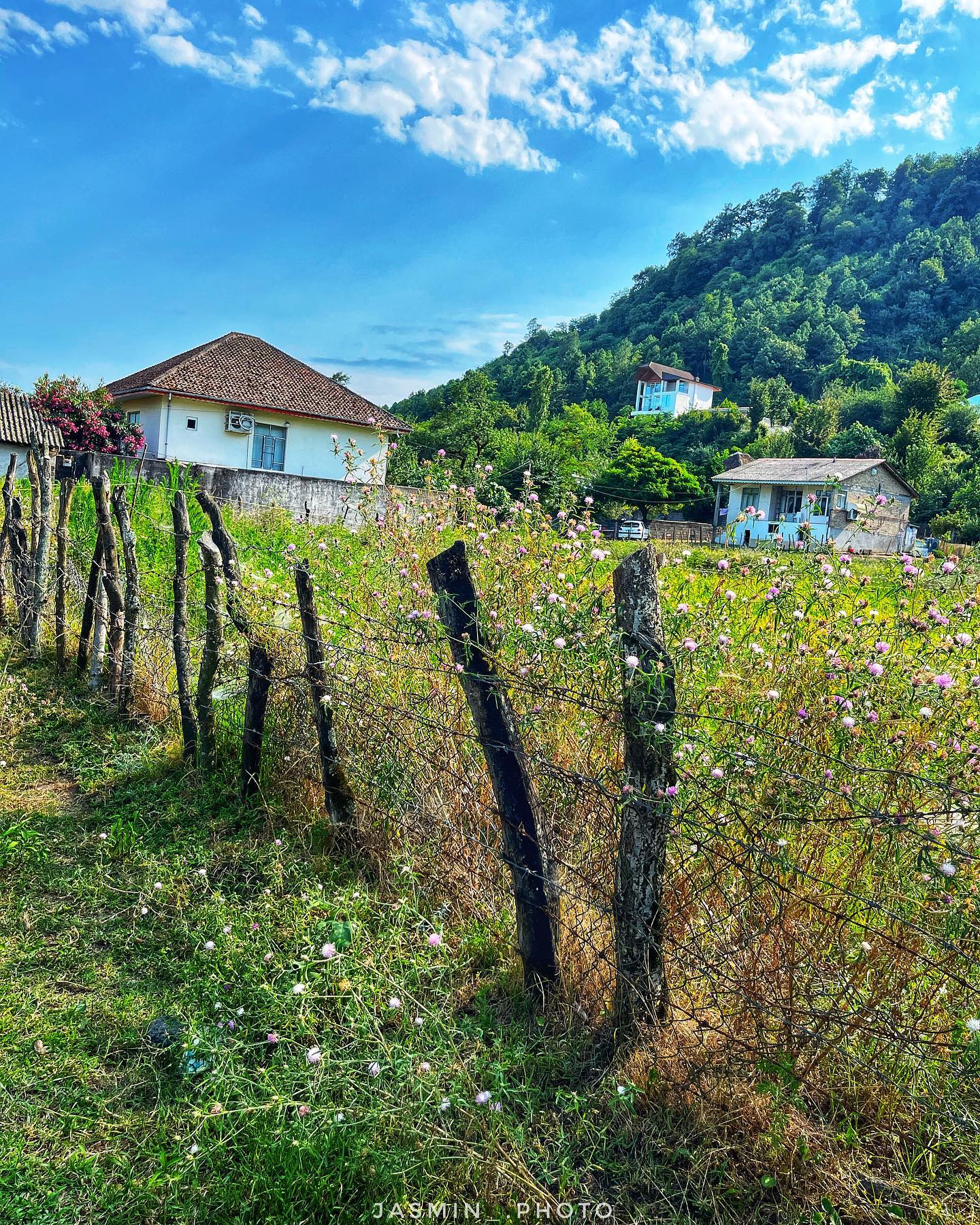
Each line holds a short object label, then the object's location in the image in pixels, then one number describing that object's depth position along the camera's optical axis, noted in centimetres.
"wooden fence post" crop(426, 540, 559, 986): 240
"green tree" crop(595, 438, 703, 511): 4559
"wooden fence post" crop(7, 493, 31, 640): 661
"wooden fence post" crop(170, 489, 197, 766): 423
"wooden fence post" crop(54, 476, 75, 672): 576
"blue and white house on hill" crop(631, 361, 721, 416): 8862
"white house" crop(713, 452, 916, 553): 3853
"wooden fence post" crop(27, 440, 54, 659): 601
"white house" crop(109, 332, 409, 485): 2316
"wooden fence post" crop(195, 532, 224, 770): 408
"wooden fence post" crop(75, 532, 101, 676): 535
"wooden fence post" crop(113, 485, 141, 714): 495
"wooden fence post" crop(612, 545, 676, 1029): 199
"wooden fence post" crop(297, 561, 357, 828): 337
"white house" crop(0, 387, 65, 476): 2638
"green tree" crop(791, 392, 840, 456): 5659
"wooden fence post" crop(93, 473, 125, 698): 516
